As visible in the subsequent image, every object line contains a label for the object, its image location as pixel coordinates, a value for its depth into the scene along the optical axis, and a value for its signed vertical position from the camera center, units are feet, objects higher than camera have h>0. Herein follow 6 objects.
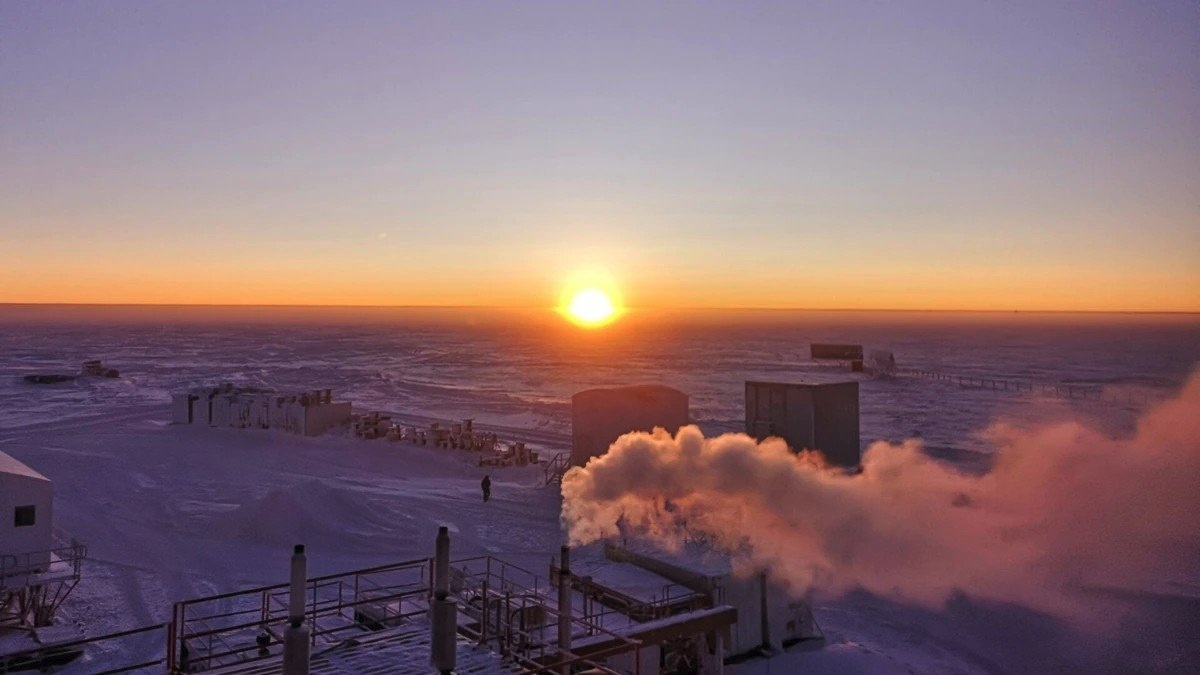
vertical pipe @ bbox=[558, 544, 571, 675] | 42.04 -15.13
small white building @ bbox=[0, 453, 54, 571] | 63.77 -16.19
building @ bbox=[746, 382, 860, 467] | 112.98 -14.76
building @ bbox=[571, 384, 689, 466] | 114.11 -14.36
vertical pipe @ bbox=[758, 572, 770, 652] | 62.75 -23.34
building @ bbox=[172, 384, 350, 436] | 145.18 -17.72
